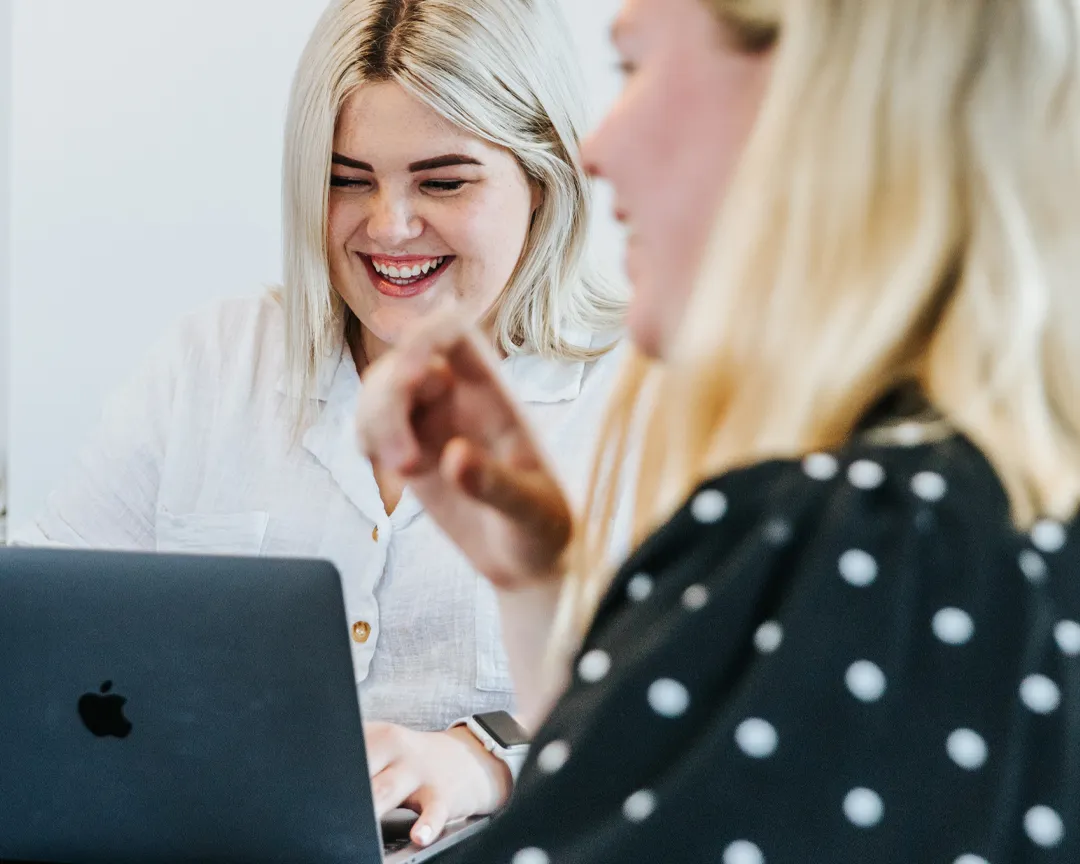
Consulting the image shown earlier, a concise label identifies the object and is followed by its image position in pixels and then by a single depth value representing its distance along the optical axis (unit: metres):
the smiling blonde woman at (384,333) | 1.67
